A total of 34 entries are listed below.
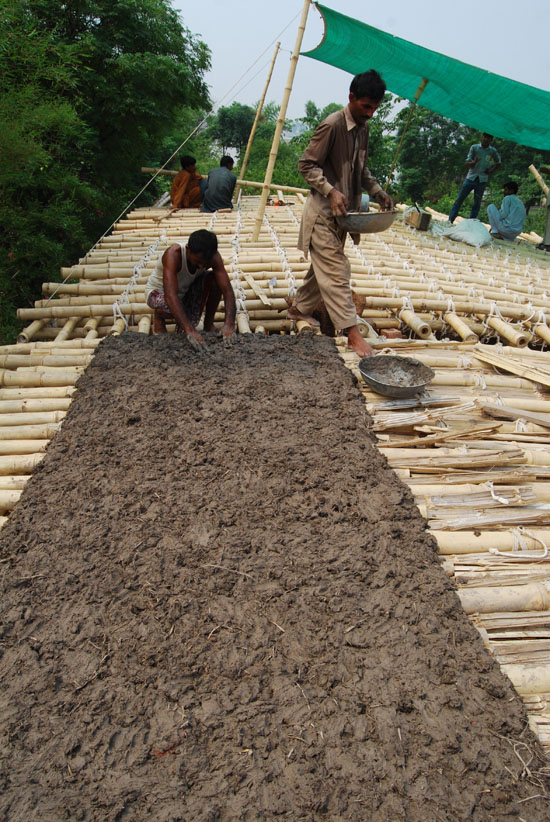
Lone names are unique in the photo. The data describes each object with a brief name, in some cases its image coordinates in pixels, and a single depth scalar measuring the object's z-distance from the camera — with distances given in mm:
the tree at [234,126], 29422
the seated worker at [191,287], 3031
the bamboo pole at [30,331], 3183
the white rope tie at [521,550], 1707
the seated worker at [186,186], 7445
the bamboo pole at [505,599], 1537
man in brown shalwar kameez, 2887
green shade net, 5688
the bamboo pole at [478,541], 1745
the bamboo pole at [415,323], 3412
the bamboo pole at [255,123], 7741
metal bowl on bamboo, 2479
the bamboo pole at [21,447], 2225
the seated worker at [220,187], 6824
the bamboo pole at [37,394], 2592
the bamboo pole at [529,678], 1332
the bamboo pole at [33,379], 2707
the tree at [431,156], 24359
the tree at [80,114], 4750
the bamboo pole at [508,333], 3432
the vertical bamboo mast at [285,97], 4148
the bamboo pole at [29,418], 2393
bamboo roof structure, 1624
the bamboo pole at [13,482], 2033
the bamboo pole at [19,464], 2131
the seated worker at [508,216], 7496
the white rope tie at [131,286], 3445
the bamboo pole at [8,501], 1945
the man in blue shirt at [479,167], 7293
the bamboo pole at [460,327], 3348
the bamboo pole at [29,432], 2312
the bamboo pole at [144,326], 3332
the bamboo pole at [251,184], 5478
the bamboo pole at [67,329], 3218
